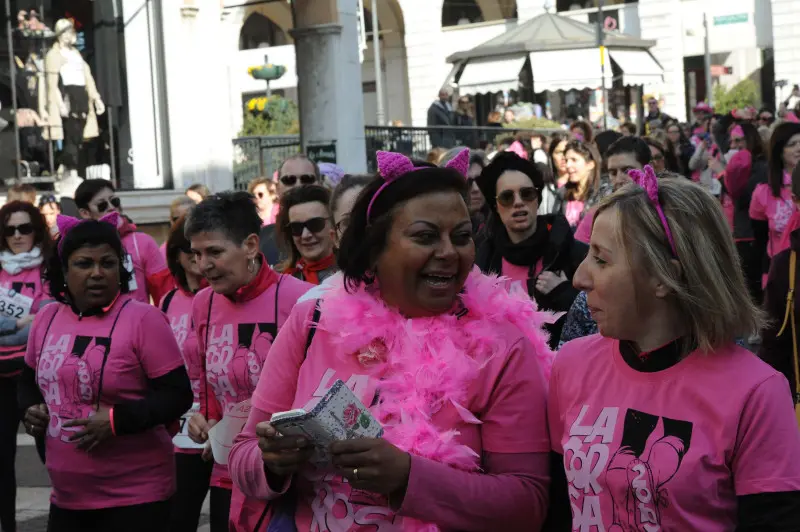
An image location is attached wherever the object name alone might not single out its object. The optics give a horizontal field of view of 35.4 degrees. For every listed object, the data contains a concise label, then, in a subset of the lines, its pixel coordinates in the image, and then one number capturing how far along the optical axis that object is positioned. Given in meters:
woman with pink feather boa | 2.92
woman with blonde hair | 2.69
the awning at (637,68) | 24.94
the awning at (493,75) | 24.66
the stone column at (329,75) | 13.13
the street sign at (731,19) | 44.50
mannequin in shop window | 14.16
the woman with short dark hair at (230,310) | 5.07
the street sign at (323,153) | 13.36
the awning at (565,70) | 24.19
